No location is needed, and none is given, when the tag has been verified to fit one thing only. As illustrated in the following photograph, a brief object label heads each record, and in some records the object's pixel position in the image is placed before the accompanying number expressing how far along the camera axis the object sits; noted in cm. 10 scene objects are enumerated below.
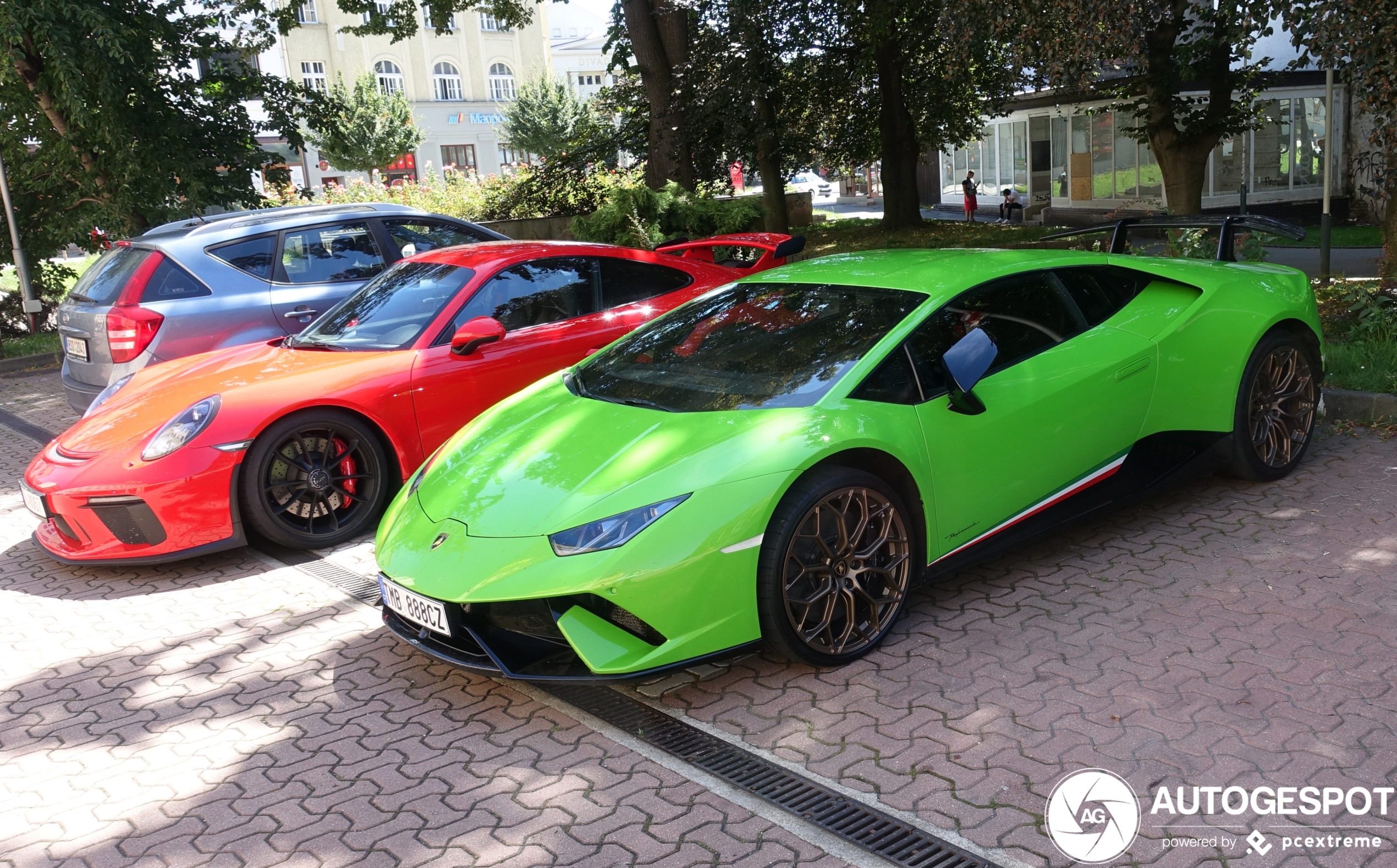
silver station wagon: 755
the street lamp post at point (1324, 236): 1221
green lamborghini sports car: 360
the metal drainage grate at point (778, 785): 295
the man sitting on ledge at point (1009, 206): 2803
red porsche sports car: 536
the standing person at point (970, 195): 2905
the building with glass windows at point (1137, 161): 2380
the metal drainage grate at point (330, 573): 518
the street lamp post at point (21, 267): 1329
